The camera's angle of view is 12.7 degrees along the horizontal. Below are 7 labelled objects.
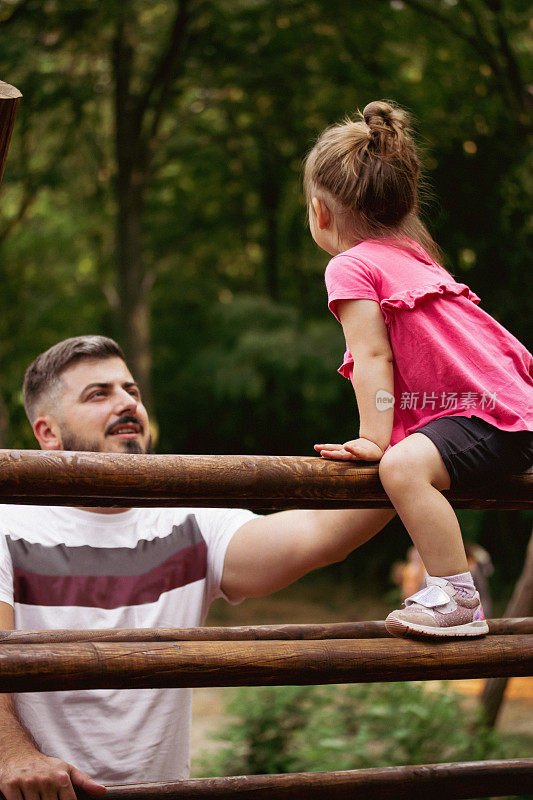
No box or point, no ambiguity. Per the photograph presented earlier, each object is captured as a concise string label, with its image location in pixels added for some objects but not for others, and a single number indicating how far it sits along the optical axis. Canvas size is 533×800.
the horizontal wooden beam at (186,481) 3.49
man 3.86
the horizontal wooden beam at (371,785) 3.69
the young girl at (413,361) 3.65
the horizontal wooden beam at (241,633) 3.59
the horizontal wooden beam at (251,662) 3.48
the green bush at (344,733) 6.53
